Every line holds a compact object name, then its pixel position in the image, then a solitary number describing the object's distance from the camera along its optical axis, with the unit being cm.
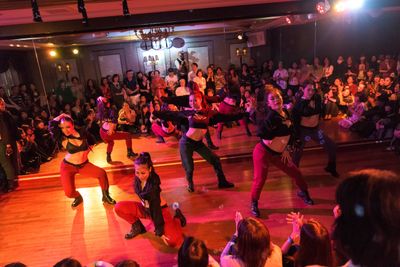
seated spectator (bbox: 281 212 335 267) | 195
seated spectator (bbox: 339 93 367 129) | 633
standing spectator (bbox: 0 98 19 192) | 492
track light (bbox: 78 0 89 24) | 305
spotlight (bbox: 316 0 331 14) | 459
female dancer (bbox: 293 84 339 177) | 425
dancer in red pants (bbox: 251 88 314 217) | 348
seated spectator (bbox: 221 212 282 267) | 200
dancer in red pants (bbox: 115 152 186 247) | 309
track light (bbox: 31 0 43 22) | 293
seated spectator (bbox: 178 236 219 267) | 193
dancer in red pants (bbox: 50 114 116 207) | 400
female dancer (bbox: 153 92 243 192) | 423
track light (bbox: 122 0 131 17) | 316
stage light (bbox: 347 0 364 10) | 498
